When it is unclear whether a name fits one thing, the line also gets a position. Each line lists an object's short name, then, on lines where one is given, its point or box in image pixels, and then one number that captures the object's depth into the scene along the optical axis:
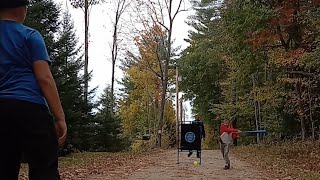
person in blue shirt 2.27
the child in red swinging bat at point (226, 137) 11.88
